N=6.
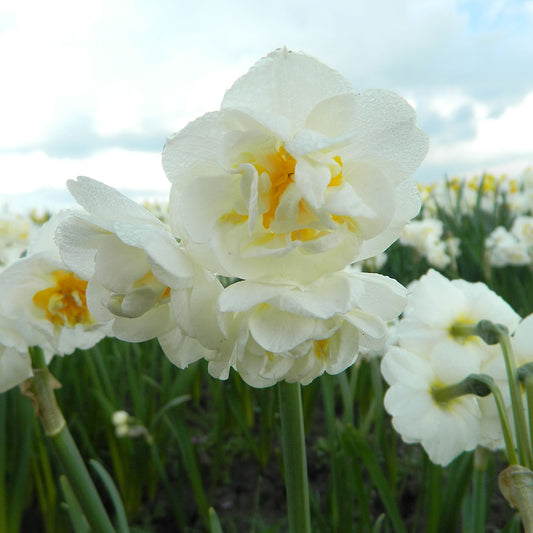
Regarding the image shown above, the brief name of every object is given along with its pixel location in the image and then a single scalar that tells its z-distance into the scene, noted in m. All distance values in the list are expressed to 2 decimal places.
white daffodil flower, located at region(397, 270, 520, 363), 0.16
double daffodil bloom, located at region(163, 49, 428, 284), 0.09
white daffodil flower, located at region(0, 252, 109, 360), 0.16
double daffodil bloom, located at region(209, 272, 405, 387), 0.09
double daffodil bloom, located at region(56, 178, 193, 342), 0.09
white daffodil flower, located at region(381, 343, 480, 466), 0.16
